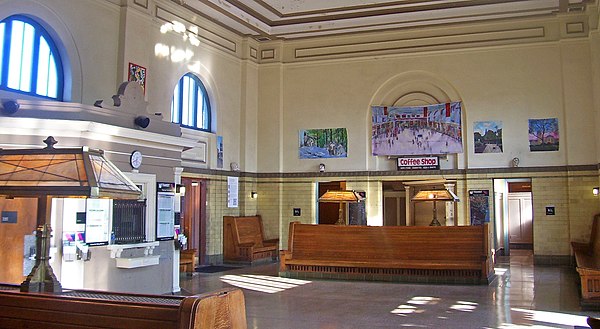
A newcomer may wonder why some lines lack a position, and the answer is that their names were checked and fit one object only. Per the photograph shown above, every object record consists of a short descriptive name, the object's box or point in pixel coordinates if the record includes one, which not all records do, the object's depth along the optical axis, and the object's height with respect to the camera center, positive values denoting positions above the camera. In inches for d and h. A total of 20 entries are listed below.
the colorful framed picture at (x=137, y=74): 455.5 +115.3
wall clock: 338.6 +33.2
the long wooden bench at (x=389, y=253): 422.6 -29.2
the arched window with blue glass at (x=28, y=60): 375.9 +107.6
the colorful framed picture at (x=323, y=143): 616.4 +80.1
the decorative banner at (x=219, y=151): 582.5 +65.7
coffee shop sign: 587.2 +56.2
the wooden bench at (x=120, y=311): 137.8 -24.7
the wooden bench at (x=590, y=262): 316.8 -31.9
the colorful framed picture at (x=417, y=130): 580.6 +91.2
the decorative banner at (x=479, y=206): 564.1 +10.9
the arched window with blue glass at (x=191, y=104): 542.3 +109.8
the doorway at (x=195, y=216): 551.3 -1.3
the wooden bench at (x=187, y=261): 476.7 -39.5
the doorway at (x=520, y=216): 733.9 +1.5
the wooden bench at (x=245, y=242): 567.2 -28.7
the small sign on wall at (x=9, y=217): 298.0 -2.1
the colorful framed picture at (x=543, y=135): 546.0 +80.6
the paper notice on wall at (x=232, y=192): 597.0 +24.8
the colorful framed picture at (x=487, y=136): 564.1 +81.4
